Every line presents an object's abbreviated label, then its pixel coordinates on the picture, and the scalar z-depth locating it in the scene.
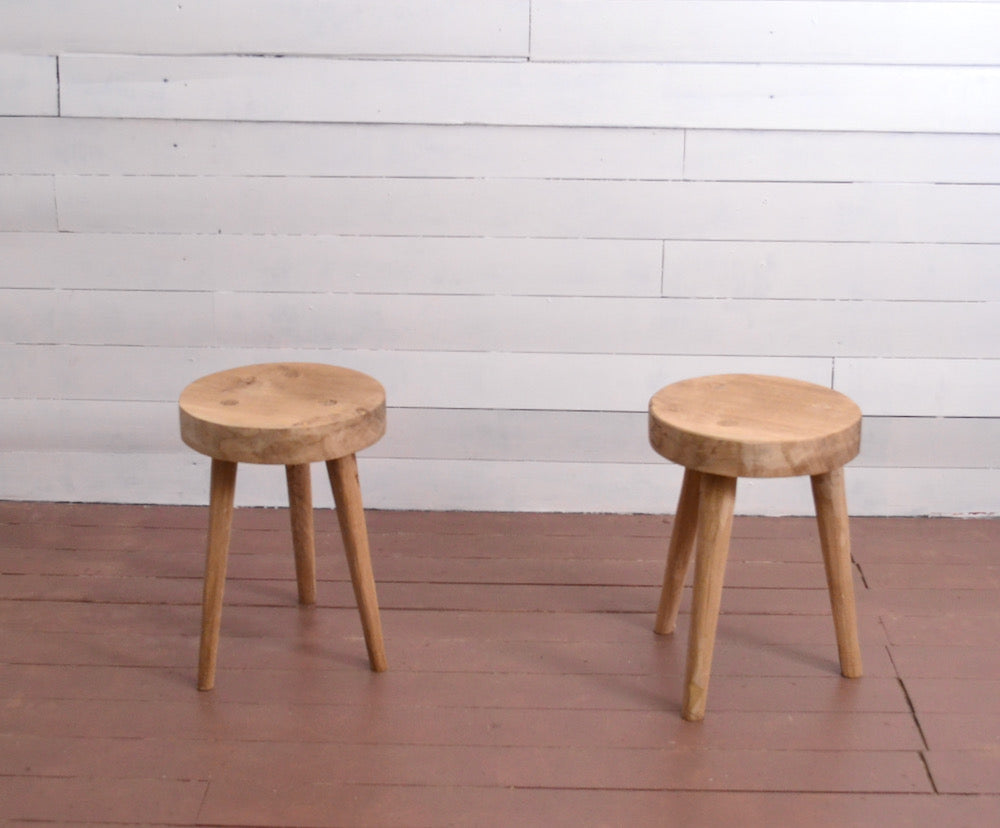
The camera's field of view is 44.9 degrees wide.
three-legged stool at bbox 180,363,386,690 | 1.86
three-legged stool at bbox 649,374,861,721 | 1.82
